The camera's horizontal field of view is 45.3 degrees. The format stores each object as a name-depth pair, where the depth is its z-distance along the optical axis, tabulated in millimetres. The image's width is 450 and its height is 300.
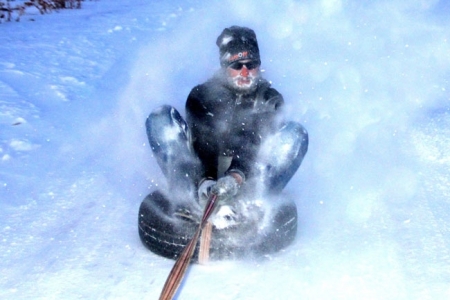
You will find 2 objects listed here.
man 2377
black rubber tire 2346
